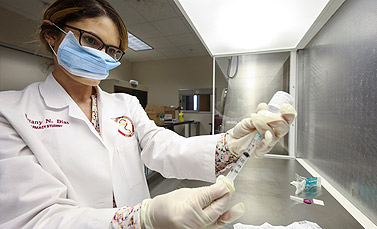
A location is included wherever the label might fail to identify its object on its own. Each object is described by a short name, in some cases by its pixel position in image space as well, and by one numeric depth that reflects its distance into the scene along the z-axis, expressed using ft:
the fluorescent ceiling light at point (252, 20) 2.54
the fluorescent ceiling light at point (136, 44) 9.31
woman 1.17
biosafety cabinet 2.13
